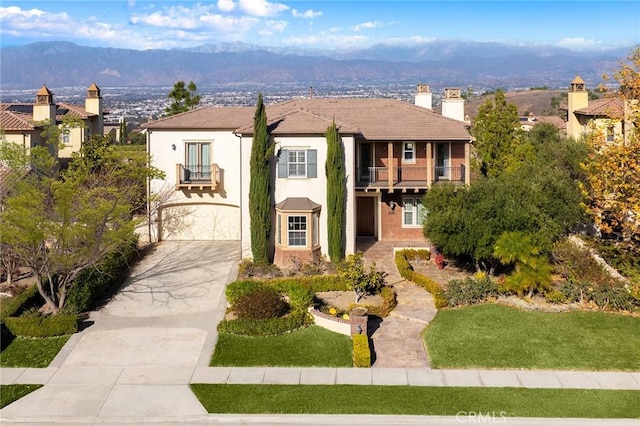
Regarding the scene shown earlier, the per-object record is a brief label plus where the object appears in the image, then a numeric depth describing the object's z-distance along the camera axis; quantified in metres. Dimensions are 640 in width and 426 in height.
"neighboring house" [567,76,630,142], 42.16
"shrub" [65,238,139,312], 20.73
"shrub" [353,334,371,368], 16.69
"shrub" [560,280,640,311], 20.12
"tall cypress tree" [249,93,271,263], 25.12
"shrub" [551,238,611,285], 21.61
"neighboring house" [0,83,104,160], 35.66
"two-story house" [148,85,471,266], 26.11
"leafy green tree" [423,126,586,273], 22.11
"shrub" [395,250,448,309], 21.03
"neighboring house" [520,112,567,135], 63.73
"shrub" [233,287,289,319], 19.70
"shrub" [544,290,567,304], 20.83
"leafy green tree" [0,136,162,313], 19.08
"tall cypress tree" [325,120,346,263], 25.31
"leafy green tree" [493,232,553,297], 21.03
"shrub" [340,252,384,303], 21.62
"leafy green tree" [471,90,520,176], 38.84
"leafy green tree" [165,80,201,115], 49.12
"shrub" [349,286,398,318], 20.48
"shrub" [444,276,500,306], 21.09
